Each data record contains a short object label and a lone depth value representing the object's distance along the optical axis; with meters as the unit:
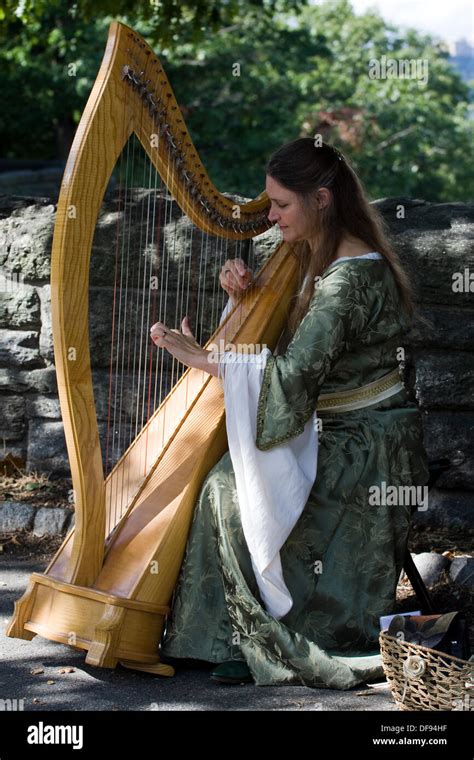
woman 5.73
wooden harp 4.95
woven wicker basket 4.93
